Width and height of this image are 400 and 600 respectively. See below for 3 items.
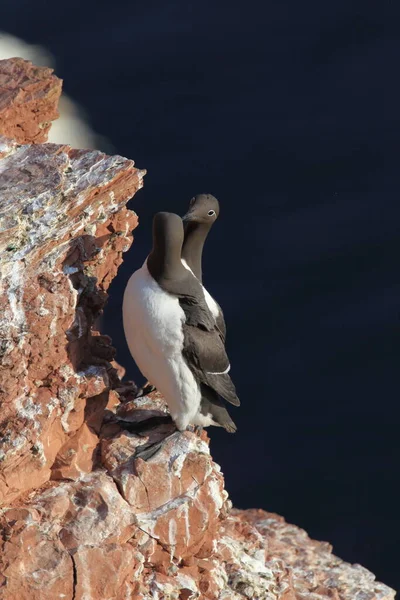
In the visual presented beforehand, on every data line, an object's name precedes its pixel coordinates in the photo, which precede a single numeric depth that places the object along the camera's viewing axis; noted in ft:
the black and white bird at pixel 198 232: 60.18
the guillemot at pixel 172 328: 55.06
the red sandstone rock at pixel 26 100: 62.59
